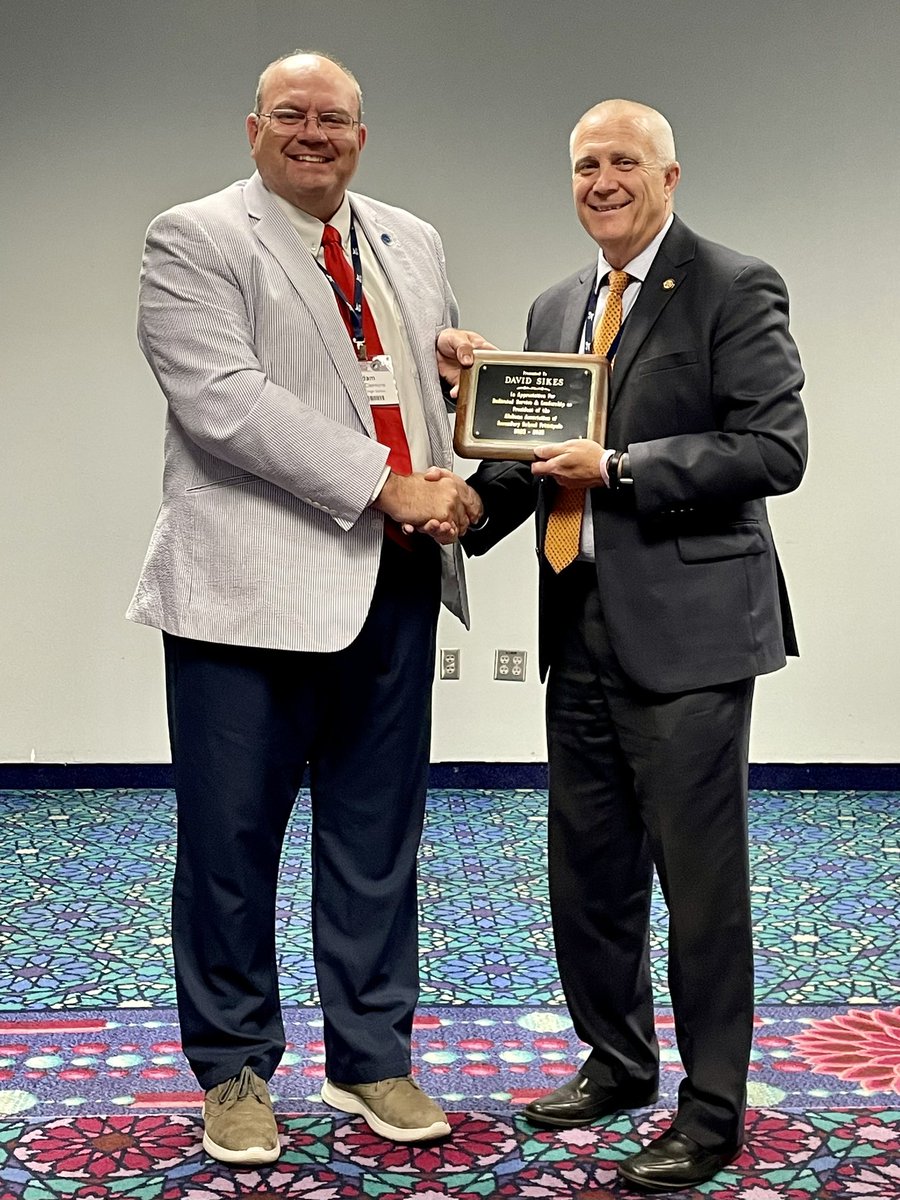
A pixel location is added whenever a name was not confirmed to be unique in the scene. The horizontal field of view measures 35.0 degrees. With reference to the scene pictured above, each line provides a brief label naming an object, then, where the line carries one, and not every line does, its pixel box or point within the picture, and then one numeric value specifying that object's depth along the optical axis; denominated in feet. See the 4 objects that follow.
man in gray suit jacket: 8.07
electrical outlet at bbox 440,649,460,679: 17.79
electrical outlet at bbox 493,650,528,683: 17.80
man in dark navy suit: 7.79
